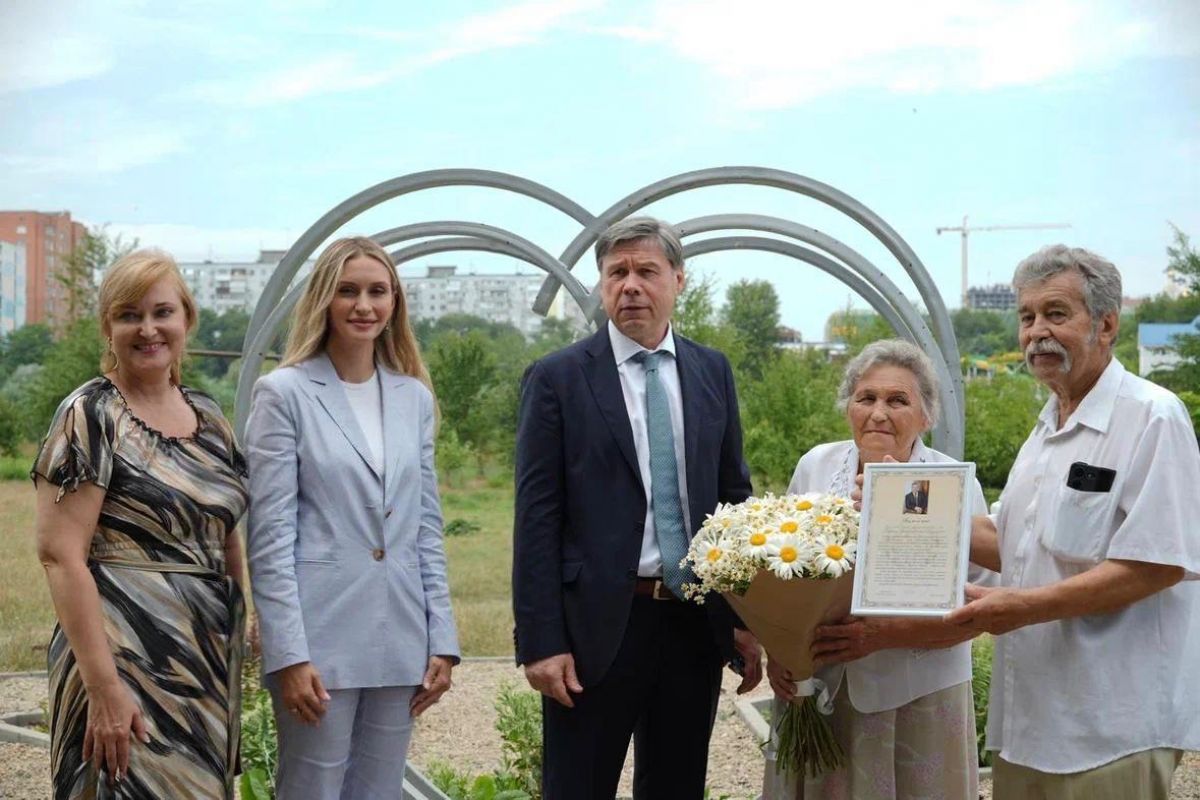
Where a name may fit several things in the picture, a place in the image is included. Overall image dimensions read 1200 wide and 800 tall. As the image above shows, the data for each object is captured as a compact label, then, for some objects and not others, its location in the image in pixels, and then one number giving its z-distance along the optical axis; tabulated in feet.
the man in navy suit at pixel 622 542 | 12.55
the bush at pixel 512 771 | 17.87
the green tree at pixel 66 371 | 76.07
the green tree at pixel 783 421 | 68.13
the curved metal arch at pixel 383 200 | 21.88
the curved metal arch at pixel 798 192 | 21.08
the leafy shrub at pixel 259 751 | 16.83
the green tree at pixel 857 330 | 85.97
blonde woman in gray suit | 11.72
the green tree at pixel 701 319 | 63.52
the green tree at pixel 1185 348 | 82.58
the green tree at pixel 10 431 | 76.38
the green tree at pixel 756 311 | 109.50
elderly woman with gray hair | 12.07
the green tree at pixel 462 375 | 71.69
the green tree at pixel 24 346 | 93.25
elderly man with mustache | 10.81
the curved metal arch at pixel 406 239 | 21.66
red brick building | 139.24
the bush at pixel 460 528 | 72.38
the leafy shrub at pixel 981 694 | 21.85
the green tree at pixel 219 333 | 88.53
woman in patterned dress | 10.76
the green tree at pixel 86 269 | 87.04
